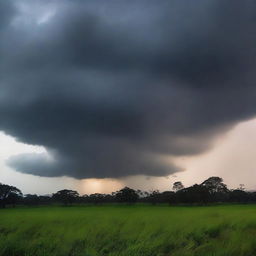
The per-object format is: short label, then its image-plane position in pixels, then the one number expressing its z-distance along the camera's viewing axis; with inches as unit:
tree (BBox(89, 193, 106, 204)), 3911.4
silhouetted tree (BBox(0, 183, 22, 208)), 3277.6
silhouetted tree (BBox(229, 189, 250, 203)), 3514.0
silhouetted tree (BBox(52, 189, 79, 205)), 3783.0
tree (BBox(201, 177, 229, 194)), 3999.0
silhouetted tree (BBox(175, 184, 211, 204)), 3088.1
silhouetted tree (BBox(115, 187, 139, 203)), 3535.9
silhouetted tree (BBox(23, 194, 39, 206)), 3602.9
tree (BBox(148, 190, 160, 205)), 3624.5
